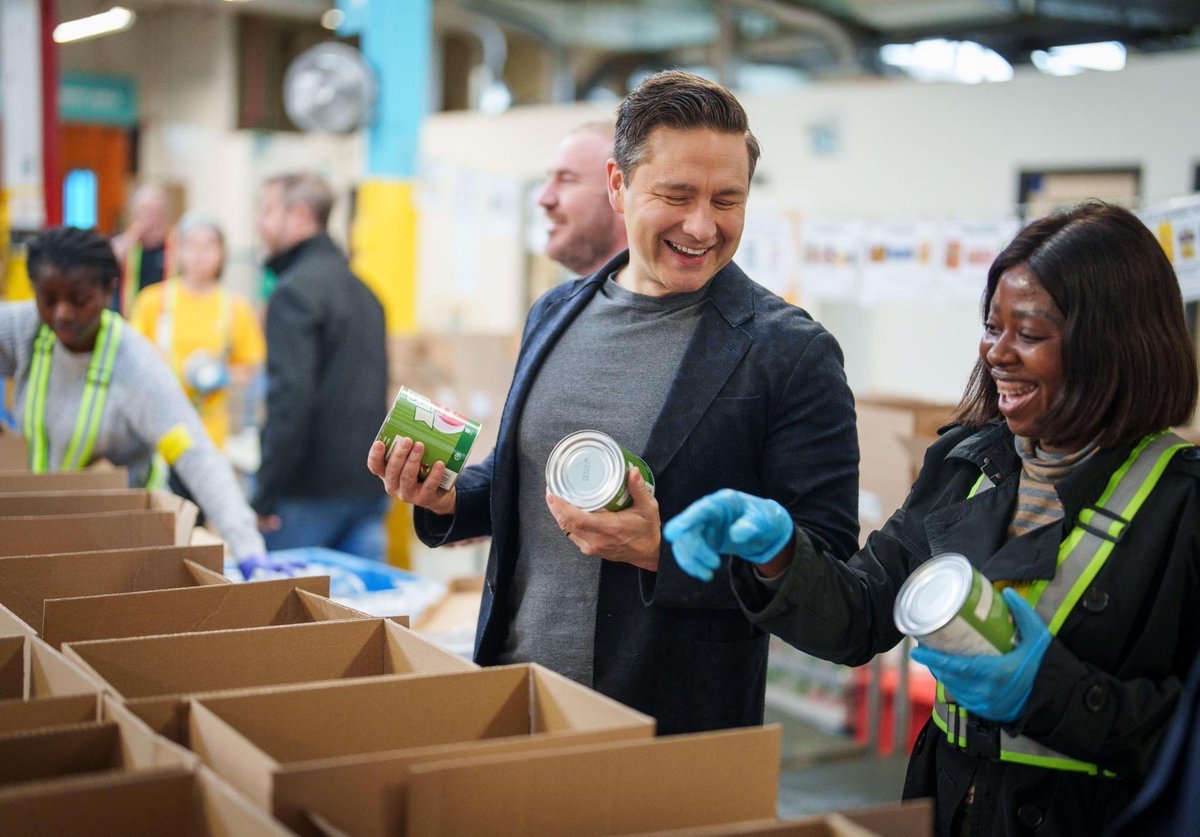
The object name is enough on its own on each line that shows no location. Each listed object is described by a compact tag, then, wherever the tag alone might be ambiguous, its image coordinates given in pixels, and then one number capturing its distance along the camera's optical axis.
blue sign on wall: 14.41
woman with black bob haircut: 1.42
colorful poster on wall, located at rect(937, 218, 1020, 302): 4.71
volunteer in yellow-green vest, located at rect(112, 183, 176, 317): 7.32
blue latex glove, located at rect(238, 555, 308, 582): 2.54
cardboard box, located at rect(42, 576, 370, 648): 1.60
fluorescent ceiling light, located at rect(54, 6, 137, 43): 13.34
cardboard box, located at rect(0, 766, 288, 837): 1.06
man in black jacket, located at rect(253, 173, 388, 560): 4.38
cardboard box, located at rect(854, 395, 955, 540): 4.15
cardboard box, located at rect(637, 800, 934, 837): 1.03
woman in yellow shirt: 5.38
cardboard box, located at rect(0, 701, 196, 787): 1.20
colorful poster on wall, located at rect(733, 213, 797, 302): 5.41
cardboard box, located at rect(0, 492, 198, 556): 2.09
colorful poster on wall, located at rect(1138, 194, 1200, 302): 3.58
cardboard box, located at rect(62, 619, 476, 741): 1.45
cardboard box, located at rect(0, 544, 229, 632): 1.81
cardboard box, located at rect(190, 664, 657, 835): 1.08
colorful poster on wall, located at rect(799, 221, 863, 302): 5.25
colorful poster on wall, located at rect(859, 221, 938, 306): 4.97
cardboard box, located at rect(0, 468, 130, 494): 2.44
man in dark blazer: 1.82
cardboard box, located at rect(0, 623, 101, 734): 1.27
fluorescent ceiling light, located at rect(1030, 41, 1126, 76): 7.89
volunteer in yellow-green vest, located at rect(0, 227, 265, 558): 2.74
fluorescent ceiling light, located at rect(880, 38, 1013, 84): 8.58
